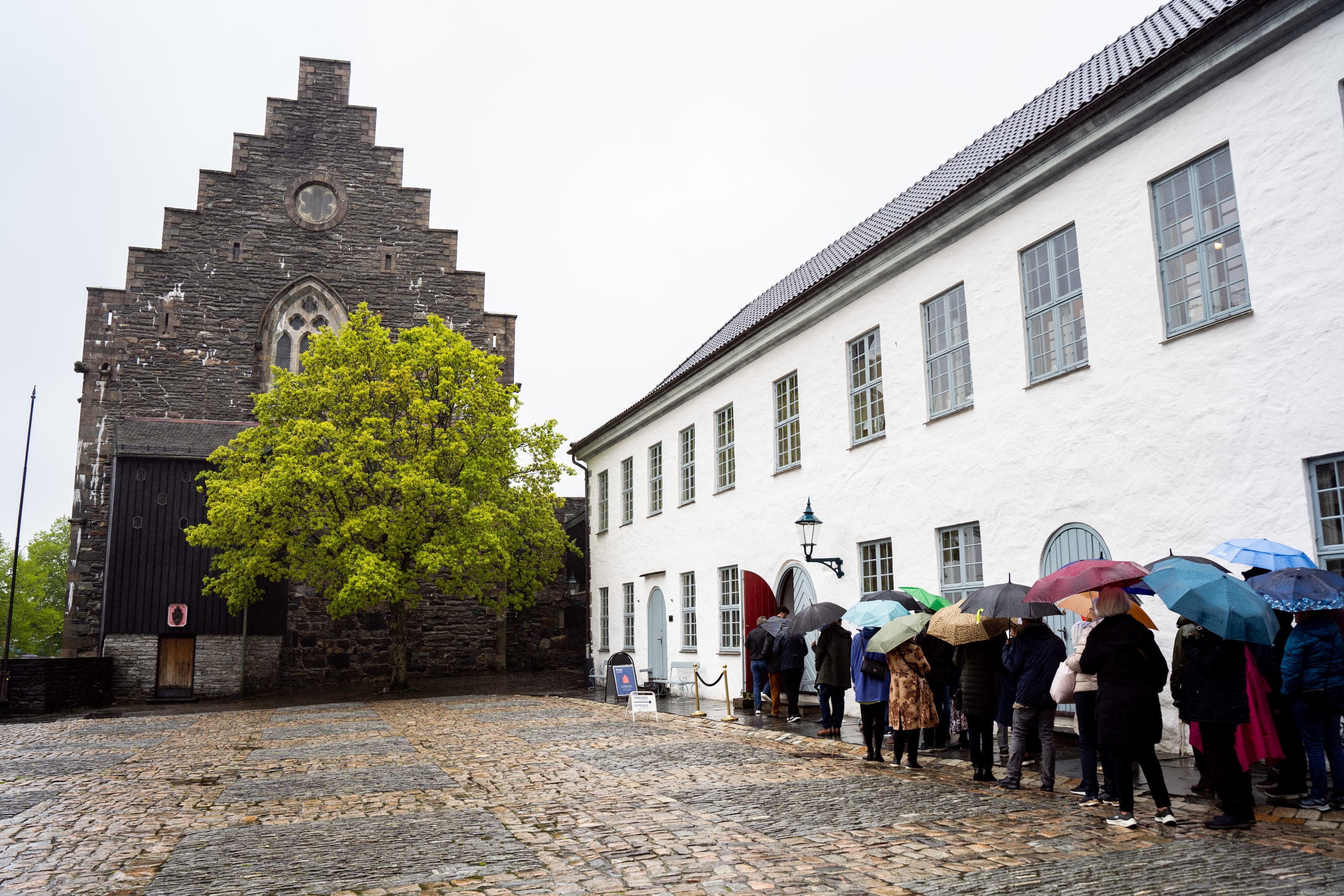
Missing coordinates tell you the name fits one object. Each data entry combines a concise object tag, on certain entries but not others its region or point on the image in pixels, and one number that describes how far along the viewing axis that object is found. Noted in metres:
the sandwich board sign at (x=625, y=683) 18.00
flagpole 21.97
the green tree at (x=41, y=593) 58.06
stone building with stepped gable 26.16
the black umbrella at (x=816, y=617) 13.13
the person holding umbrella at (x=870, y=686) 10.53
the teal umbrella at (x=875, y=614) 10.73
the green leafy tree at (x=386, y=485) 23.45
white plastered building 9.18
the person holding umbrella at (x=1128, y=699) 7.03
